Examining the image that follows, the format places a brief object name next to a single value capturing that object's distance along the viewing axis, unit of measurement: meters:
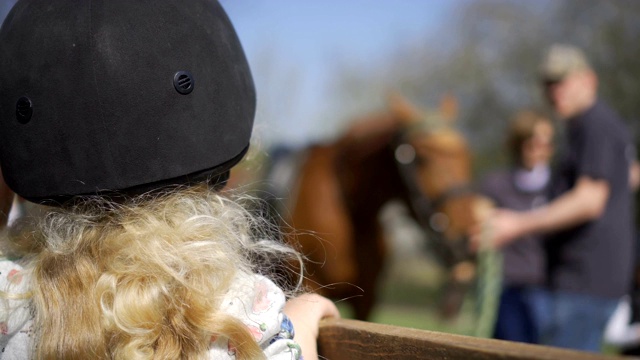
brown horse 5.00
